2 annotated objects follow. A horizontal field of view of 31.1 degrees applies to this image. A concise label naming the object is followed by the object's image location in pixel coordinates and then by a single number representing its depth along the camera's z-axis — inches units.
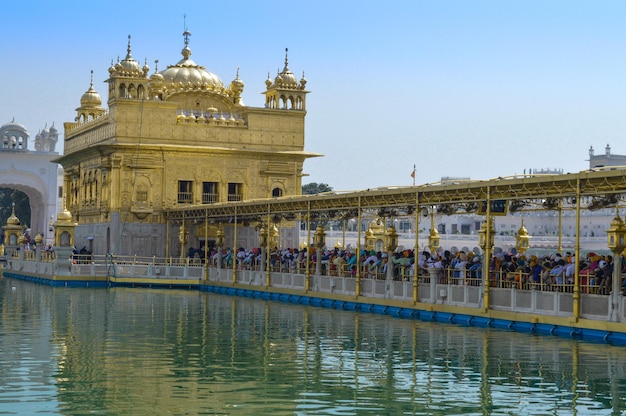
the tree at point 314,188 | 4681.1
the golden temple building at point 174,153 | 2012.8
